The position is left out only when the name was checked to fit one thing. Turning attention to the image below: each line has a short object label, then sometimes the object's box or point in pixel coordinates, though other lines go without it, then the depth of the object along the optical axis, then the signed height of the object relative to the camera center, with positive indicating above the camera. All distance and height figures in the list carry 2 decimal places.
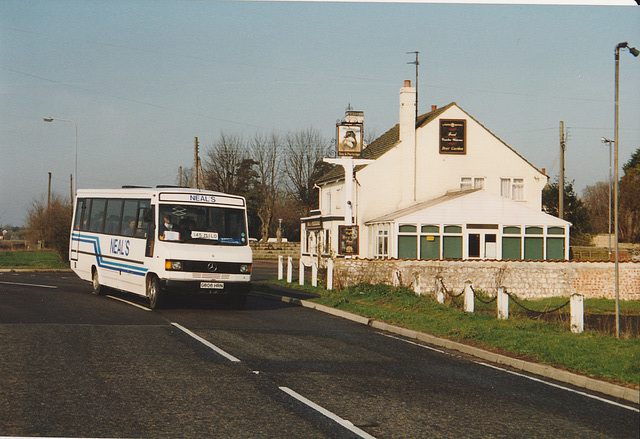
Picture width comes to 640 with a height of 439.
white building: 42.50 +4.88
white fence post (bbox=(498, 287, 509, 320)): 16.27 -1.17
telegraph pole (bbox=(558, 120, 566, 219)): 38.41 +5.10
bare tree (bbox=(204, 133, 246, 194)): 76.06 +8.97
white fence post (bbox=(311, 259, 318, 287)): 26.05 -0.96
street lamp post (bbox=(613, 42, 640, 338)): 14.22 +2.95
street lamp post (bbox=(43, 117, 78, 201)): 43.22 +7.79
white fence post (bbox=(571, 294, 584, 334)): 14.19 -1.20
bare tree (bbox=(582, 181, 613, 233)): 92.62 +7.50
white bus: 17.41 +0.10
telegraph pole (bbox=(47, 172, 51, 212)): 79.62 +5.79
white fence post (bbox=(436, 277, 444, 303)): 19.91 -1.24
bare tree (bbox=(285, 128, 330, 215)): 76.25 +8.86
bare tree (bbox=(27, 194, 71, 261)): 38.66 +0.75
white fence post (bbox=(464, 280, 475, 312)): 17.93 -1.20
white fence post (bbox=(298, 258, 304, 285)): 26.86 -1.07
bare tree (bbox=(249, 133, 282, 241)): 76.31 +7.57
